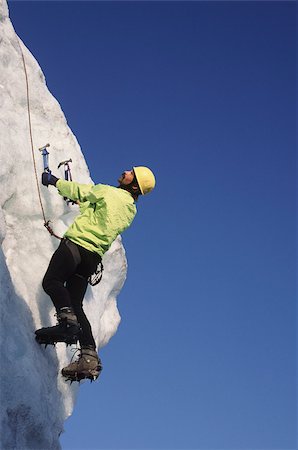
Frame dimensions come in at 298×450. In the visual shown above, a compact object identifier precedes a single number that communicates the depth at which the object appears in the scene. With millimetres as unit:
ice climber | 8883
